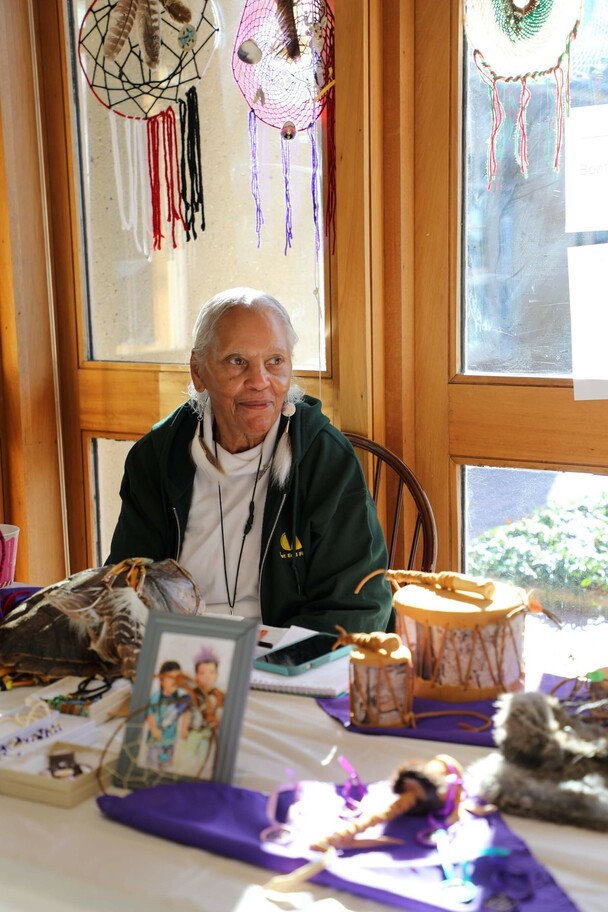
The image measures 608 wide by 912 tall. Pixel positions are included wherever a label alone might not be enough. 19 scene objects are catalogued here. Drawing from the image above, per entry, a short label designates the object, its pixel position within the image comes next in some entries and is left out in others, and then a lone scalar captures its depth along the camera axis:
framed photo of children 1.09
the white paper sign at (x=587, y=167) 2.19
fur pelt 1.00
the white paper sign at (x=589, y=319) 2.24
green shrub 2.34
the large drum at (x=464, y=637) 1.24
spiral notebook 1.37
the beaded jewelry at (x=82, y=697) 1.30
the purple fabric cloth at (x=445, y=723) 1.20
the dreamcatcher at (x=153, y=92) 2.69
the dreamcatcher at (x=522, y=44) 2.18
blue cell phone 1.44
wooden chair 2.32
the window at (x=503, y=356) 2.29
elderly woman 1.99
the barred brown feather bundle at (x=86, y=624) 1.43
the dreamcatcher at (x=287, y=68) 2.44
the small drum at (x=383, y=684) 1.21
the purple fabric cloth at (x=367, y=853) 0.89
